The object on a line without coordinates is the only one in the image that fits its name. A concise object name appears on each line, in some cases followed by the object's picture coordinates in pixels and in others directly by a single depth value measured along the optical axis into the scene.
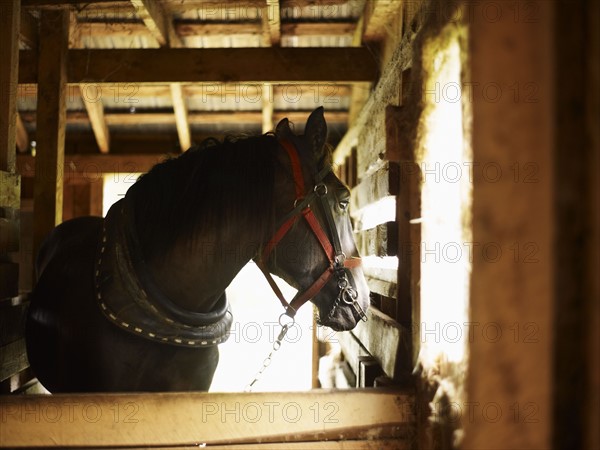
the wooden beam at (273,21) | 3.35
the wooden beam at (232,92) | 5.61
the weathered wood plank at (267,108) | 5.56
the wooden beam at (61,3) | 3.12
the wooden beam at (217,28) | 4.39
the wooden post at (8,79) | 2.10
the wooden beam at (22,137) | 6.24
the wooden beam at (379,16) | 3.20
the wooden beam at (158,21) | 3.26
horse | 1.83
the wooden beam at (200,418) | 1.38
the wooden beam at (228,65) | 3.72
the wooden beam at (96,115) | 5.46
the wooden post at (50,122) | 3.39
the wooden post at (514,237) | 0.93
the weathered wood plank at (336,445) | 1.41
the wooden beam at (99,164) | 6.41
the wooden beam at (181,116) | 5.62
